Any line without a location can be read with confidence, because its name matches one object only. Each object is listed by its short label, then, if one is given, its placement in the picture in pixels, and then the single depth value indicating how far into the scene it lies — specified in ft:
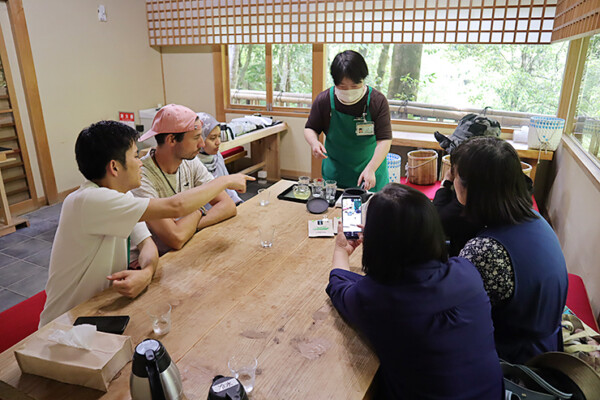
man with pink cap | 6.42
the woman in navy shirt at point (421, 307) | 3.36
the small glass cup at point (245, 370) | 3.39
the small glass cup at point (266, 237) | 5.82
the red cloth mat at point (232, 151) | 15.72
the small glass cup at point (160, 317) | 4.02
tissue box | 3.28
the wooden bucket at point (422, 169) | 10.76
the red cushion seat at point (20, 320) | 5.47
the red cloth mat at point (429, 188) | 10.27
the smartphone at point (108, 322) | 3.95
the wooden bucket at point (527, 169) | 9.81
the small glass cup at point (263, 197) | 7.50
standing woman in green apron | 8.07
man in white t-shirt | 4.55
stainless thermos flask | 3.00
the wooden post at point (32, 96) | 12.66
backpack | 9.45
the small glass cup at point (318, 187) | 7.64
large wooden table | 3.39
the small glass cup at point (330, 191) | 7.48
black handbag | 3.72
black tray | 7.57
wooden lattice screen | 12.11
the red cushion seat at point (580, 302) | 5.80
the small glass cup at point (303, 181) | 7.85
